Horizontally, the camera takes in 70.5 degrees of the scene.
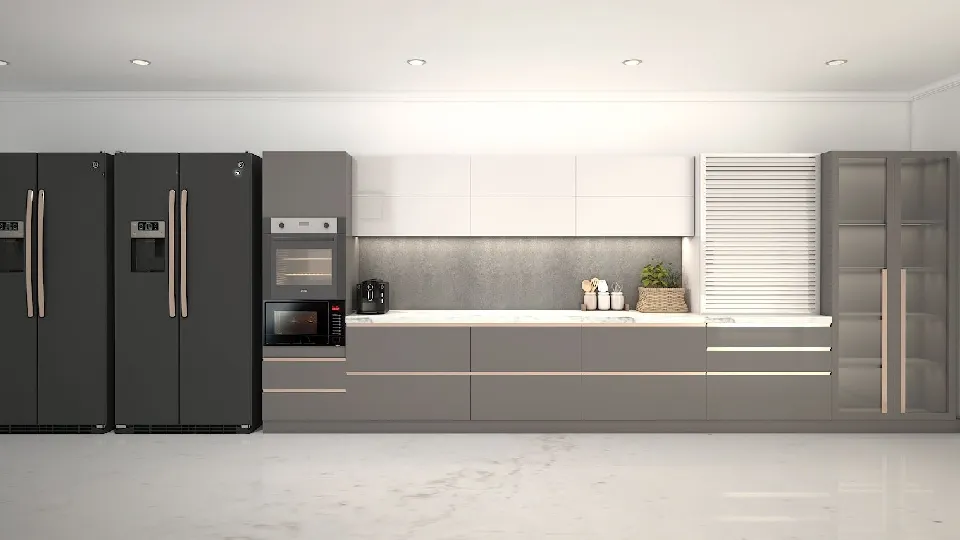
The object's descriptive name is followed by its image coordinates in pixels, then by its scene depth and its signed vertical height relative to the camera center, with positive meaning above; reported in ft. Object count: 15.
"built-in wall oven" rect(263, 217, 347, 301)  16.20 +0.28
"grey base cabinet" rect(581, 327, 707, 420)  16.15 -2.64
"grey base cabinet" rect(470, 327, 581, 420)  16.19 -2.52
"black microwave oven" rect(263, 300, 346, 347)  16.21 -1.32
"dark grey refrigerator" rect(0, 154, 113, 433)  15.88 -0.60
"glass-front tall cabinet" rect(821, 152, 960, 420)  16.26 -0.13
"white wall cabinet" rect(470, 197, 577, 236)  17.22 +1.36
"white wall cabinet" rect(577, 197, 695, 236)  17.15 +1.35
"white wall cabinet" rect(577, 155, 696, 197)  17.12 +2.35
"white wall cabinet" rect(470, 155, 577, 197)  17.17 +2.36
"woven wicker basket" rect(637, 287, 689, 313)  17.42 -0.82
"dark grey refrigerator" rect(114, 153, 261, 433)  15.98 -0.51
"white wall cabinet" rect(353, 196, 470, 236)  17.12 +1.36
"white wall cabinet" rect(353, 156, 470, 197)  17.10 +2.37
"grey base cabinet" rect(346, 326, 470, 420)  16.17 -2.51
